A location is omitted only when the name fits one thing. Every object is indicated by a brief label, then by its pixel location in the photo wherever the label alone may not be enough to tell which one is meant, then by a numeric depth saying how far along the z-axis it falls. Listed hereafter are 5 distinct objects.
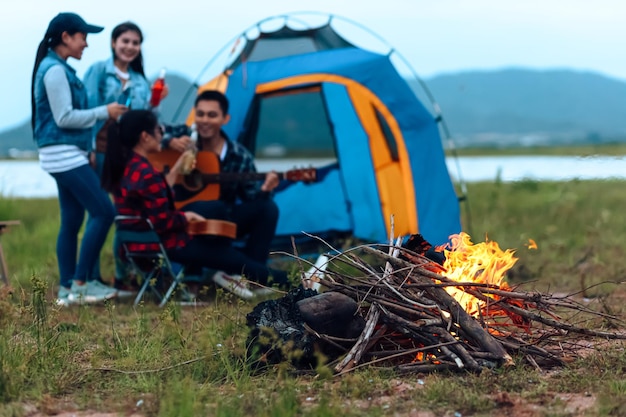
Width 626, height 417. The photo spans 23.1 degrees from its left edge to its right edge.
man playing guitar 11.47
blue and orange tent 13.17
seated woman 10.11
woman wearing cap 9.99
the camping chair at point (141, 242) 10.22
